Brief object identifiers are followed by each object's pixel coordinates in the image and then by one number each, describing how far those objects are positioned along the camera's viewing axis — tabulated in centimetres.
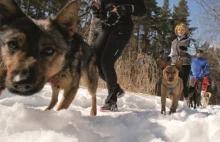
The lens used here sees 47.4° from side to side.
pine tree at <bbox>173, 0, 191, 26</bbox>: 3616
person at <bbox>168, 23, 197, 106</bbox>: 593
